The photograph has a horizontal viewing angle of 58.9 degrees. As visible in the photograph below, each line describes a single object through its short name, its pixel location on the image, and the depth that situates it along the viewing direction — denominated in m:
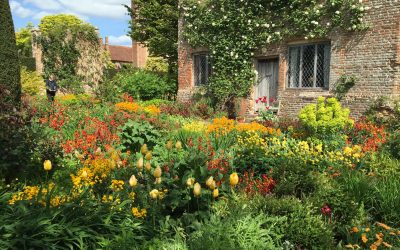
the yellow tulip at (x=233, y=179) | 3.36
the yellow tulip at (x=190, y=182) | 3.43
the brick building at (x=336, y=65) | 10.66
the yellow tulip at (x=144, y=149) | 3.93
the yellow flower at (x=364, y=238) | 3.44
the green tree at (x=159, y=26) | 19.95
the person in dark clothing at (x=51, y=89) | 16.54
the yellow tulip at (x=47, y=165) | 3.53
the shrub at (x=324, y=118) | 7.45
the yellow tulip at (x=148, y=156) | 3.71
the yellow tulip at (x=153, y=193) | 3.29
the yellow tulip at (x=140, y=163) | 3.63
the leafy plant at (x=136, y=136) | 6.66
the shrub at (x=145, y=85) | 17.41
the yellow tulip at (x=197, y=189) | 3.17
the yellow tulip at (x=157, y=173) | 3.36
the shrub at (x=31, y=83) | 19.42
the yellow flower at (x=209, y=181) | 3.30
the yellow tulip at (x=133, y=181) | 3.29
